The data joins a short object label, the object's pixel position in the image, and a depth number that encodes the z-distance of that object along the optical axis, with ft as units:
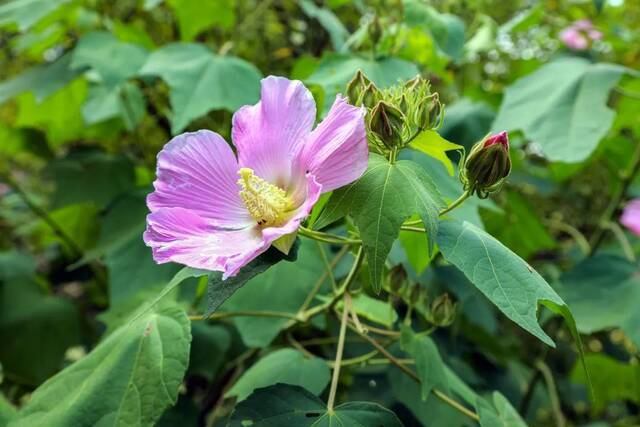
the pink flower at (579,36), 5.43
